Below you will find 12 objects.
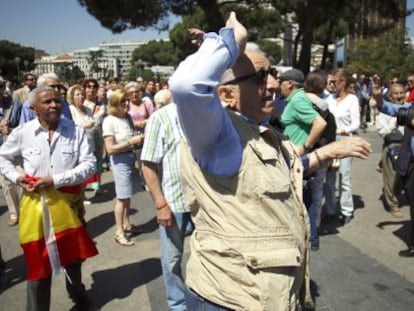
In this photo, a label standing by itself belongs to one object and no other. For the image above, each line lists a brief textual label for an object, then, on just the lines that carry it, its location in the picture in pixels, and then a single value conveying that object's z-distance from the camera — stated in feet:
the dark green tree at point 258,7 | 63.77
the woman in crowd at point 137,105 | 20.68
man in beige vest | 4.55
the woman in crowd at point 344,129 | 17.24
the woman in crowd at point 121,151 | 14.84
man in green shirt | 12.09
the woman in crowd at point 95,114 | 23.32
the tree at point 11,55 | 223.71
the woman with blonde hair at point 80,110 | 20.45
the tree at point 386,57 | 63.16
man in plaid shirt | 9.41
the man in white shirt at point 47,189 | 9.41
